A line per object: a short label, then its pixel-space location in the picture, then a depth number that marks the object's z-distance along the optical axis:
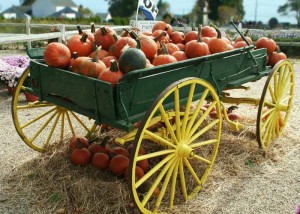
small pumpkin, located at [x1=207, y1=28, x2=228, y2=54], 3.64
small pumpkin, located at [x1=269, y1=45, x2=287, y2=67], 4.40
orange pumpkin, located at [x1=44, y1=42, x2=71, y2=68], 3.07
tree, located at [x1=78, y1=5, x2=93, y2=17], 85.97
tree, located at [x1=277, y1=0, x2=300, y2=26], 51.22
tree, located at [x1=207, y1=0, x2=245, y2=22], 48.37
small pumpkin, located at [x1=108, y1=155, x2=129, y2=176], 3.32
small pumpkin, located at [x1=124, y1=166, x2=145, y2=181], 3.20
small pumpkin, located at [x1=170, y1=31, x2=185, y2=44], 4.03
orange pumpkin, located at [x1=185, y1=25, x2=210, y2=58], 3.41
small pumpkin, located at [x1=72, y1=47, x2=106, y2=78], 2.93
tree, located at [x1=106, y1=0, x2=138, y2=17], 60.91
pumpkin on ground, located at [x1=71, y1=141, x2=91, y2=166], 3.51
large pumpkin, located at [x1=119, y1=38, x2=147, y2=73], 2.79
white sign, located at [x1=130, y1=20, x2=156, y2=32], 9.10
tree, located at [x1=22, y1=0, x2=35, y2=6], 96.89
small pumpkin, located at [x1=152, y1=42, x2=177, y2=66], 3.14
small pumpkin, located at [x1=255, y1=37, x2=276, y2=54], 4.44
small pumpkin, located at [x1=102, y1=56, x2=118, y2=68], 3.16
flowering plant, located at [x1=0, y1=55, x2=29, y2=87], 6.58
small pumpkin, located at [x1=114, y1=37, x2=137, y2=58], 3.28
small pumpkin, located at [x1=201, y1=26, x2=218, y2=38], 4.11
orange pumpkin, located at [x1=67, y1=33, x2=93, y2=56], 3.35
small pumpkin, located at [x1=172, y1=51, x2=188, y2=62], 3.42
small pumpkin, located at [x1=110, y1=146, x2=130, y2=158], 3.52
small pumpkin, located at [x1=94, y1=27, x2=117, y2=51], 3.50
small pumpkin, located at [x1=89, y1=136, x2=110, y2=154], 3.56
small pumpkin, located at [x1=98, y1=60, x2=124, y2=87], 2.75
